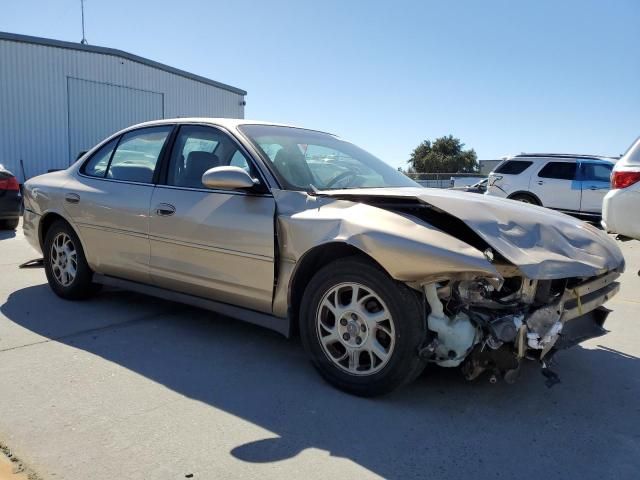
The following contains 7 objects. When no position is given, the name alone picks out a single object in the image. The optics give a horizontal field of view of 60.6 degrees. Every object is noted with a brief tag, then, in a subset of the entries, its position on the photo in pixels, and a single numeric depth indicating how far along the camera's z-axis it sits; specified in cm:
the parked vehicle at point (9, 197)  941
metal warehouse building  1723
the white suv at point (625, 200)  530
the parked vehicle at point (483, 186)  1490
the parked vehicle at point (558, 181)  1273
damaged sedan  289
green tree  6844
